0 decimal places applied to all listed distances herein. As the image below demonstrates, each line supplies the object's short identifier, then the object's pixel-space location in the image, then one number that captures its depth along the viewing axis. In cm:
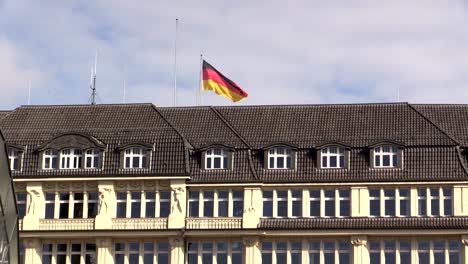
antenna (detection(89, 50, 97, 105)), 8734
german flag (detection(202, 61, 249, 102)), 8112
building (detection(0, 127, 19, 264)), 3709
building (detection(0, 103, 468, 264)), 7500
